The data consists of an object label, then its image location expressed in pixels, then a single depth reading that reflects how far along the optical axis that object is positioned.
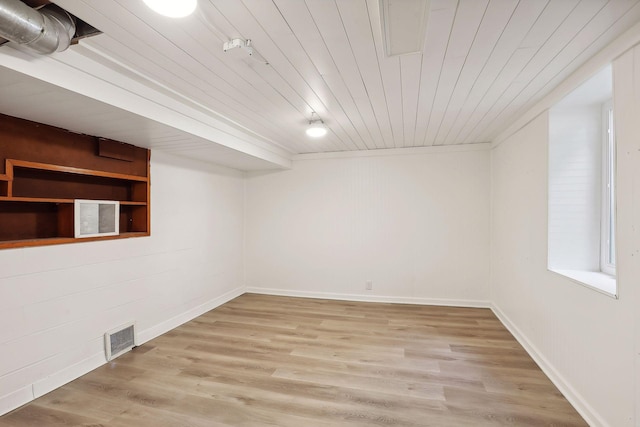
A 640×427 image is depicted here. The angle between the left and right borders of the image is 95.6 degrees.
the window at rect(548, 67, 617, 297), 2.27
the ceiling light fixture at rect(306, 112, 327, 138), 2.99
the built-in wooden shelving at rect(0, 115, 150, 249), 2.15
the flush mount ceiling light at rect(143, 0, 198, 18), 1.15
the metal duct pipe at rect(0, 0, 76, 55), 1.20
